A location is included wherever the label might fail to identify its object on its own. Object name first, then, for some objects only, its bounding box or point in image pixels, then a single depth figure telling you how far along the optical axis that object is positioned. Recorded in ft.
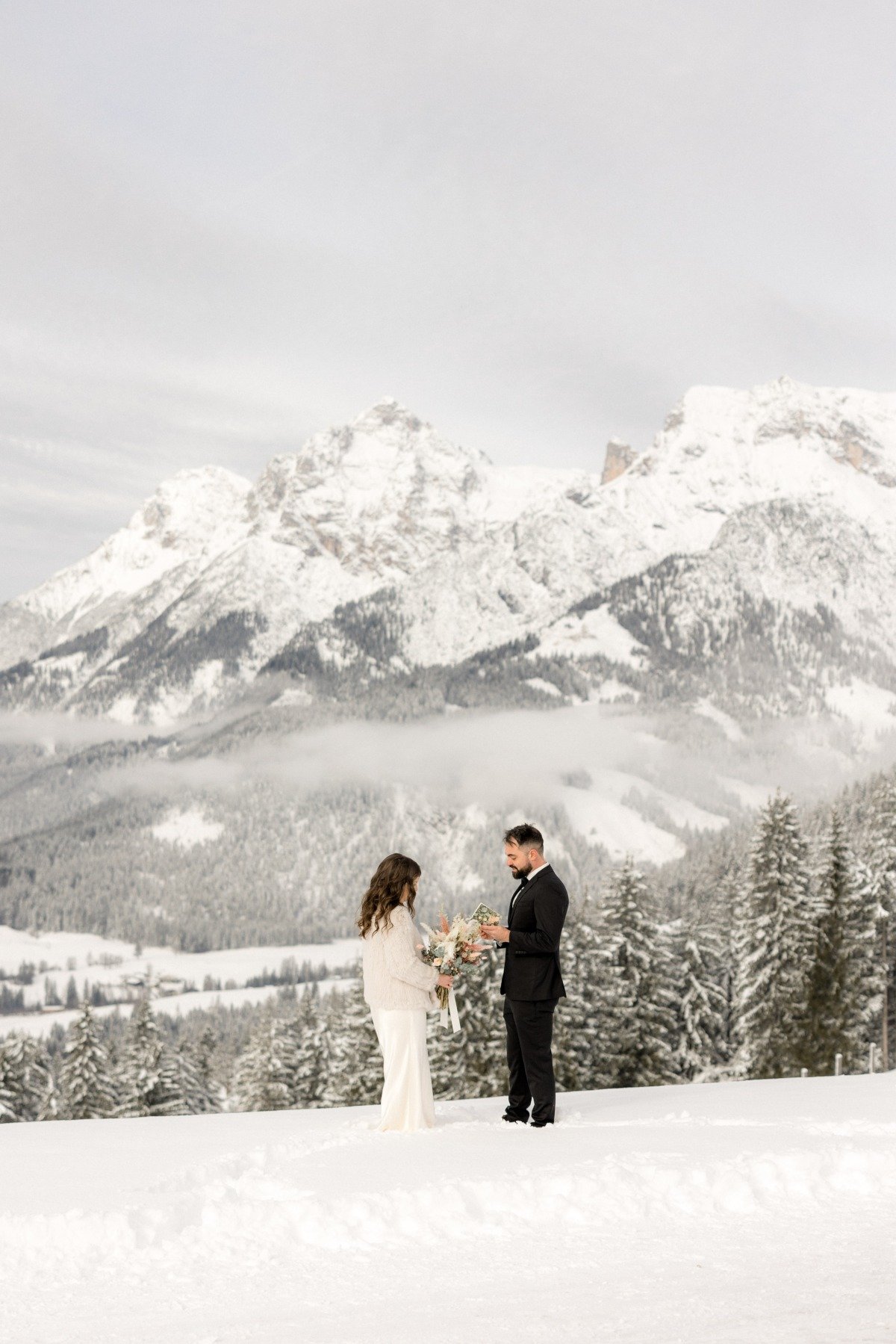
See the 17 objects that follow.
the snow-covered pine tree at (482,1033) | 135.85
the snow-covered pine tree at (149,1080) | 171.73
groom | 37.93
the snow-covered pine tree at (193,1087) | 181.07
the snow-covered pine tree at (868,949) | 135.44
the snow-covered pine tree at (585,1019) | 132.98
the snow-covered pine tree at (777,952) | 132.26
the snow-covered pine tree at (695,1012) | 152.97
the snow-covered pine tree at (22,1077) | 178.60
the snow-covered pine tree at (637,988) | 139.44
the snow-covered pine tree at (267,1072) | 190.39
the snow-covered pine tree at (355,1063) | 150.51
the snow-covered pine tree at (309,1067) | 194.59
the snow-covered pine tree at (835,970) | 132.57
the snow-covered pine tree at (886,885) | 136.26
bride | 38.75
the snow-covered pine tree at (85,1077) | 161.17
